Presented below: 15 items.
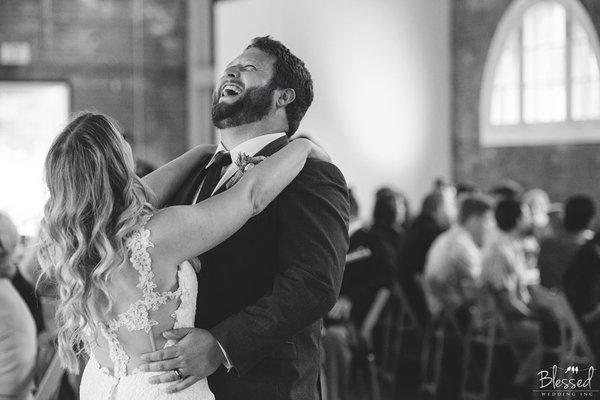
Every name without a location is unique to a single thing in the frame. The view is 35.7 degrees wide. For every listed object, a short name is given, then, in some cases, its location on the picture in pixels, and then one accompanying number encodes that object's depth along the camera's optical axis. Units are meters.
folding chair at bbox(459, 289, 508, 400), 5.75
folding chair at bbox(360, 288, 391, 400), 5.45
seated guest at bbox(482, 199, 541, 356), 5.71
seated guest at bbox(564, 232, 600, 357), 5.13
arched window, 10.60
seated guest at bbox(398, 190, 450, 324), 6.63
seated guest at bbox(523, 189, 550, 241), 8.95
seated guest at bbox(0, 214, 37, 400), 3.13
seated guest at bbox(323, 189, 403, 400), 5.17
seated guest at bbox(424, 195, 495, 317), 6.08
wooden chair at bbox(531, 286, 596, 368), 4.96
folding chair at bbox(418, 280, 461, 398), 6.30
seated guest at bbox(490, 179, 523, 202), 8.25
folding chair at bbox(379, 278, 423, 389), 6.86
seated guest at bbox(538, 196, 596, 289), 5.61
